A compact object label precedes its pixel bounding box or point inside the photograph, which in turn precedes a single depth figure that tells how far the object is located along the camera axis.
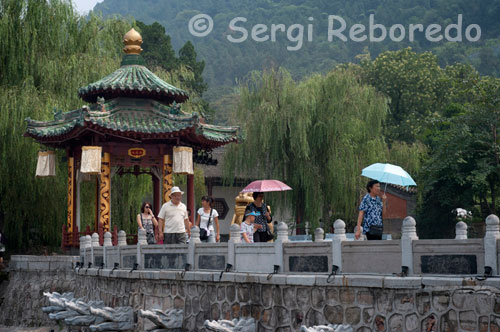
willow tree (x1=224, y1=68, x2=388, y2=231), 23.41
